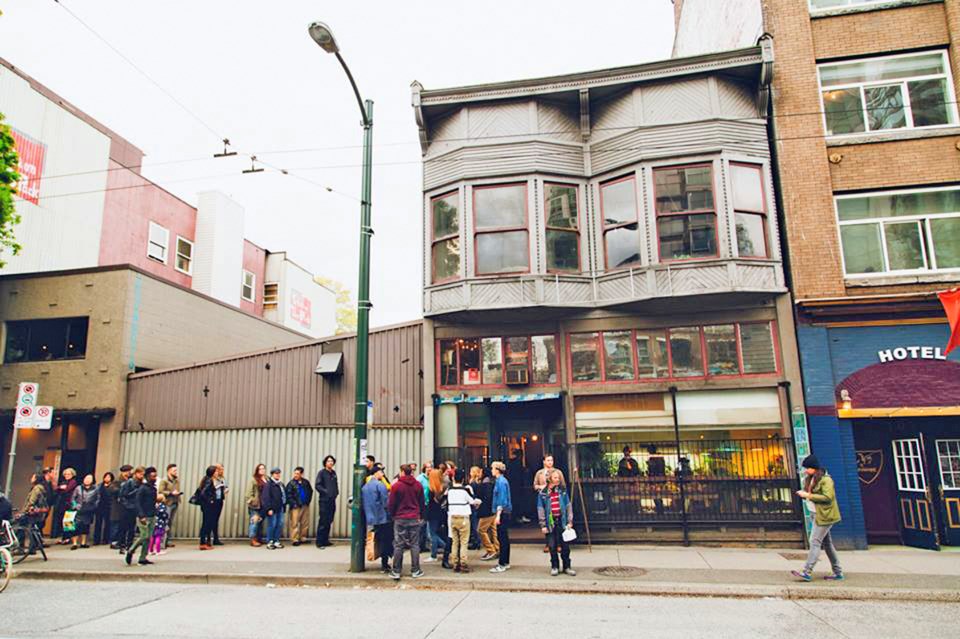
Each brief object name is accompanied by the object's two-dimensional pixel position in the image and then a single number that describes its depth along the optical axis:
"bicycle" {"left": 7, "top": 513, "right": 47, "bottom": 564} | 11.94
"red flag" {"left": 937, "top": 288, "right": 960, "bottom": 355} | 11.64
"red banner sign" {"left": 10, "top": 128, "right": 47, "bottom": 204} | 20.95
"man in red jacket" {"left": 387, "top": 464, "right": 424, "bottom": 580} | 10.20
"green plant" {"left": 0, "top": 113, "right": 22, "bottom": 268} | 14.59
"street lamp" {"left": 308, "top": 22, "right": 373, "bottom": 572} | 10.55
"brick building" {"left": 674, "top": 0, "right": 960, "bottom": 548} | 12.43
